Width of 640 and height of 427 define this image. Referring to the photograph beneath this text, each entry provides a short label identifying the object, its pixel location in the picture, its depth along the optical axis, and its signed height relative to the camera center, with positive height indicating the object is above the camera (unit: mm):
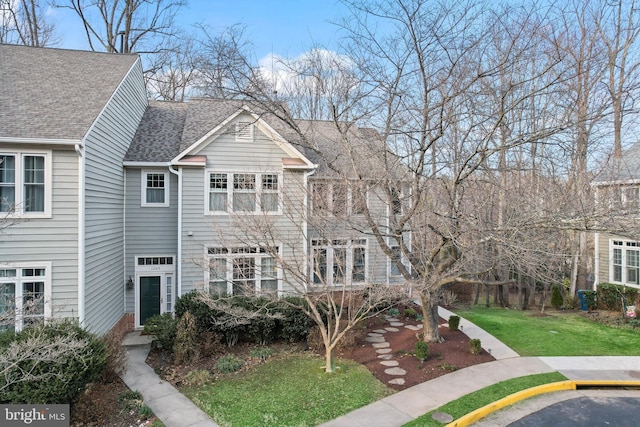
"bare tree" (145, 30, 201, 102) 23391 +8279
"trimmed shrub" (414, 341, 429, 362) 9430 -3151
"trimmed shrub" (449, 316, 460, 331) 11836 -3126
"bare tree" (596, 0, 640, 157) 8172 +3544
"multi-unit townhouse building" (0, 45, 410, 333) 9523 +674
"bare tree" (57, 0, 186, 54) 22312 +10678
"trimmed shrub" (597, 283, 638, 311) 14695 -2911
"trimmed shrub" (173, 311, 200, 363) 9898 -3123
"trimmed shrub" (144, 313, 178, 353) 10336 -2956
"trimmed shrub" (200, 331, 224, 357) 10320 -3316
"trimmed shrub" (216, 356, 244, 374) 9427 -3527
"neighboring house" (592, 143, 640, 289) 11720 -1327
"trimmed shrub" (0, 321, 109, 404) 6238 -2566
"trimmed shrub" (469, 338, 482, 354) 10070 -3243
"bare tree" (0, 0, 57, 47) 21297 +10391
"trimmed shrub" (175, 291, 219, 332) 10789 -2546
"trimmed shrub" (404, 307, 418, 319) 14177 -3403
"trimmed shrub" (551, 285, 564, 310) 16828 -3412
